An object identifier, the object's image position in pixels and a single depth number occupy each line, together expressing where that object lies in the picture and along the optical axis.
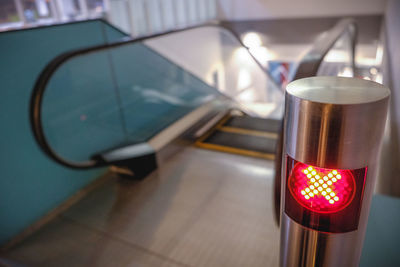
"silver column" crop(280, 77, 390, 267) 0.72
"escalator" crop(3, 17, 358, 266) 2.05
